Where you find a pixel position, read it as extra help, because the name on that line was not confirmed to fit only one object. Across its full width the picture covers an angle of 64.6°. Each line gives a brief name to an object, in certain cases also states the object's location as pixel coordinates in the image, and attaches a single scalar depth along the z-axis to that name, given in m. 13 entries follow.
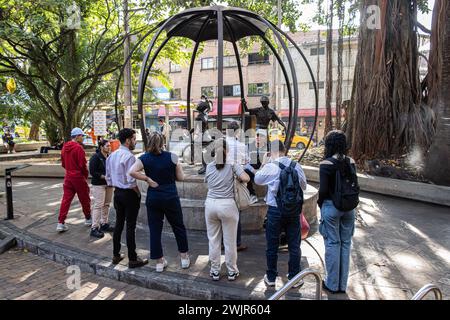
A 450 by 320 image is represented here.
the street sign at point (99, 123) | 10.99
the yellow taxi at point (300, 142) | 26.38
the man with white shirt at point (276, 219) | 3.80
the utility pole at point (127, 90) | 10.89
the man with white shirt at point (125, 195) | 4.40
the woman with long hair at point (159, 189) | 4.09
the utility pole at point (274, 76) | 15.34
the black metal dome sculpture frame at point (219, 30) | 5.95
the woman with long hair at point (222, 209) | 3.88
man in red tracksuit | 5.87
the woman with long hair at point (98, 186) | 5.66
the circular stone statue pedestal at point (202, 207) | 5.72
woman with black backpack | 3.60
